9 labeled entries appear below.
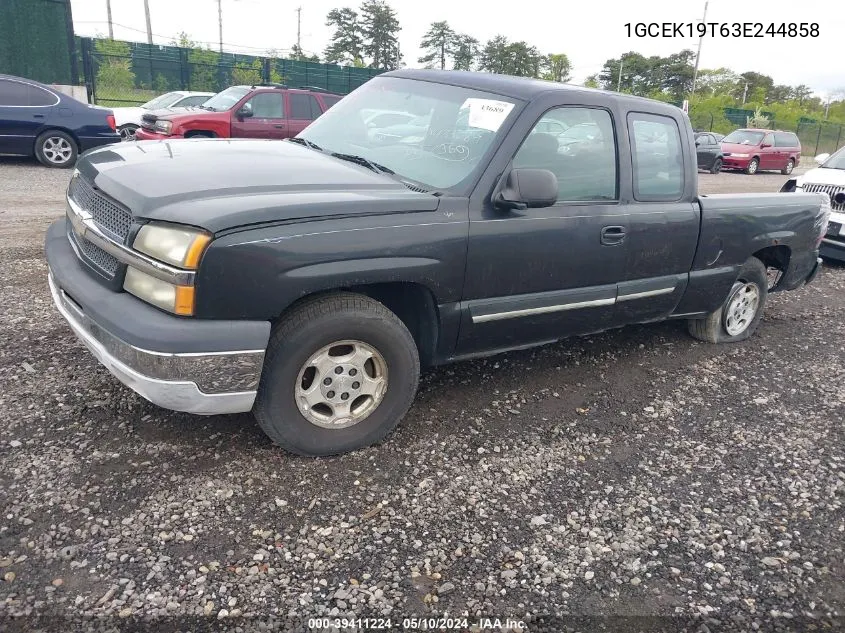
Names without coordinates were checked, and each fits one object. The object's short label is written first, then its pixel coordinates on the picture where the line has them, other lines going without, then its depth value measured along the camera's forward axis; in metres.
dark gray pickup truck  2.67
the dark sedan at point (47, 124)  10.81
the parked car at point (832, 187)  8.26
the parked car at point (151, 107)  14.57
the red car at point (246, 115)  11.71
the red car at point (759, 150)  22.32
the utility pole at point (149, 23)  42.75
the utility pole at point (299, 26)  64.67
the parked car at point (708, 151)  19.94
